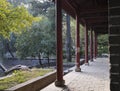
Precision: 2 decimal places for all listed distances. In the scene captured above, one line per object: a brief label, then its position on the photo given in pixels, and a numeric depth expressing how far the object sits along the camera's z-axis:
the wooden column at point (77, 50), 5.26
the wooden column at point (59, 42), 3.28
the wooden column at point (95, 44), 10.82
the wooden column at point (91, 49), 8.86
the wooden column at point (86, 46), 7.07
